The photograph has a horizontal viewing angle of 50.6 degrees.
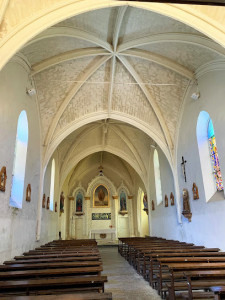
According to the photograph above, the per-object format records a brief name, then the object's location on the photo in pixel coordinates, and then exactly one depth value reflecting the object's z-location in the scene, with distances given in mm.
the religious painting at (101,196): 21666
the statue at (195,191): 8898
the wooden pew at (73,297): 2525
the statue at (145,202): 16225
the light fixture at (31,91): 8000
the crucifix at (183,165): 9947
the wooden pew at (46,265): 4284
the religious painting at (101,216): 21147
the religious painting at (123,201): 21536
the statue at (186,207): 9359
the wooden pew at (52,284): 3164
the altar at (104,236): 20019
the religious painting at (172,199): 11406
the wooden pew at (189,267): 3990
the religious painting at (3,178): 5989
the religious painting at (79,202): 21266
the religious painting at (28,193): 8439
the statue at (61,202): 16922
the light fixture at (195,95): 8492
